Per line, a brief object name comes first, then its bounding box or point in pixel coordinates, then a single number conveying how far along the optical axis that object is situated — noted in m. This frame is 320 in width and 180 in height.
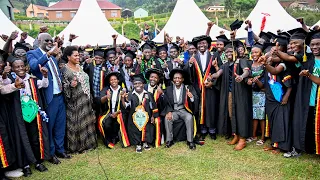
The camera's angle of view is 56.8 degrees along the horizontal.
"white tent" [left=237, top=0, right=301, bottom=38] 13.80
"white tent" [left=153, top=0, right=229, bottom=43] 14.72
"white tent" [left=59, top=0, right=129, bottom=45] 14.38
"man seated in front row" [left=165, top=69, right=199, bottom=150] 6.15
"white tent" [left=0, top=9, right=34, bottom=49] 12.73
